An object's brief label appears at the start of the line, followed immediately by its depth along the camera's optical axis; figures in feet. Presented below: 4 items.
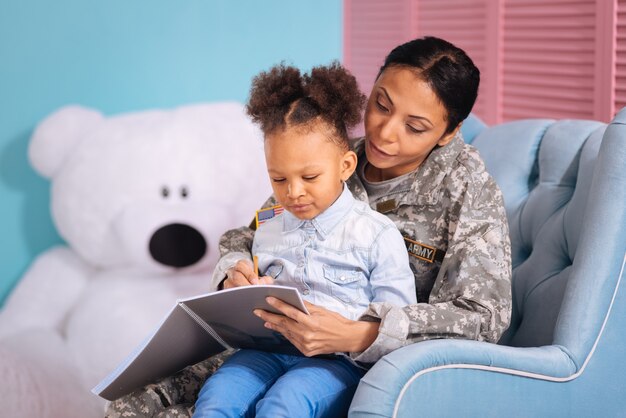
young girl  8.81
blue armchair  8.46
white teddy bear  12.13
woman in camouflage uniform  8.69
